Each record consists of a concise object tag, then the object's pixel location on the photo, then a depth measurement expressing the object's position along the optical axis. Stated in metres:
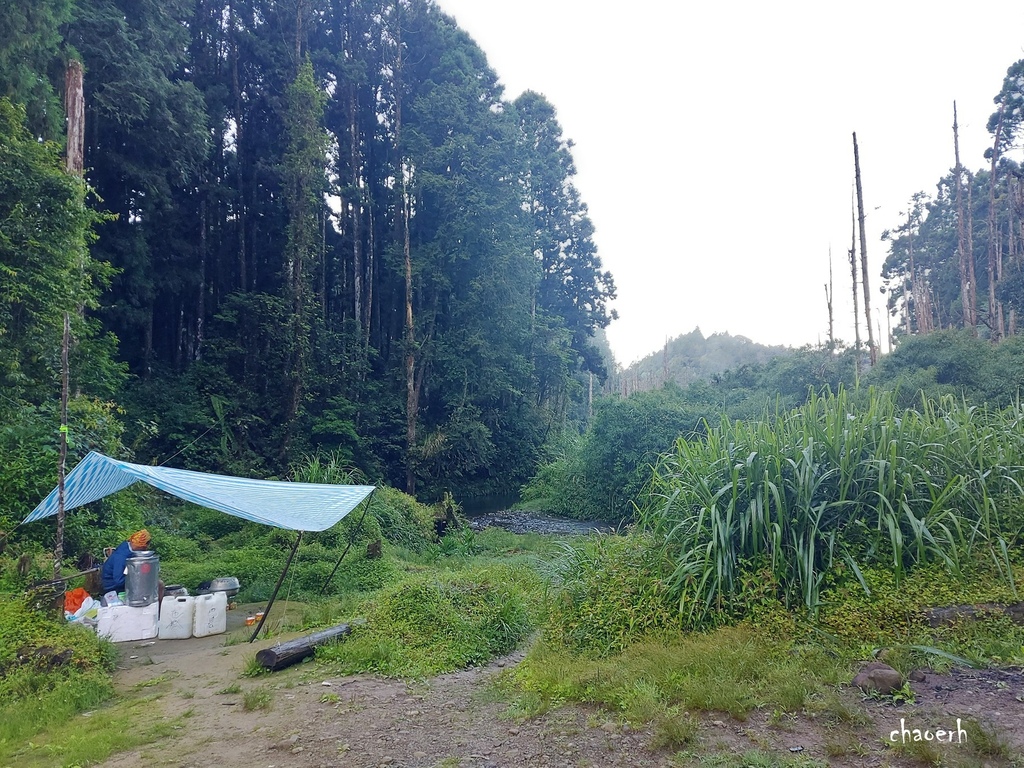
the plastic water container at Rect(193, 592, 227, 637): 6.96
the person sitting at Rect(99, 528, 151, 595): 6.88
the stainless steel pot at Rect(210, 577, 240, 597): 8.05
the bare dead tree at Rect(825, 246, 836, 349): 20.71
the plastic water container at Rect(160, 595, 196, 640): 6.86
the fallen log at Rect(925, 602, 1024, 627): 4.28
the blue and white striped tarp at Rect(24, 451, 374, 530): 6.76
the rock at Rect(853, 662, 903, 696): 3.58
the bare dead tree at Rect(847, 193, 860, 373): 18.78
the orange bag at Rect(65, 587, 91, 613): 6.37
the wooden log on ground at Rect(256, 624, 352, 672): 5.46
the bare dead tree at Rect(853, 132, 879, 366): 17.88
